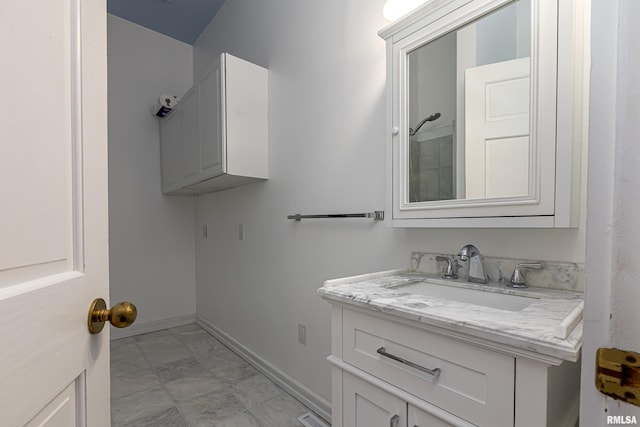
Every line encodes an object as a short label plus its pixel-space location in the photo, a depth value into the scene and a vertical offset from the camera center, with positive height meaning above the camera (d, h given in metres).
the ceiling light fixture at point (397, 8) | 1.20 +0.79
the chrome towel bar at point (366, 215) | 1.37 -0.04
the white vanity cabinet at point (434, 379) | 0.59 -0.39
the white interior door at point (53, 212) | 0.37 -0.01
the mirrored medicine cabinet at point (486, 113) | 0.84 +0.30
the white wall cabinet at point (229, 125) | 1.93 +0.54
